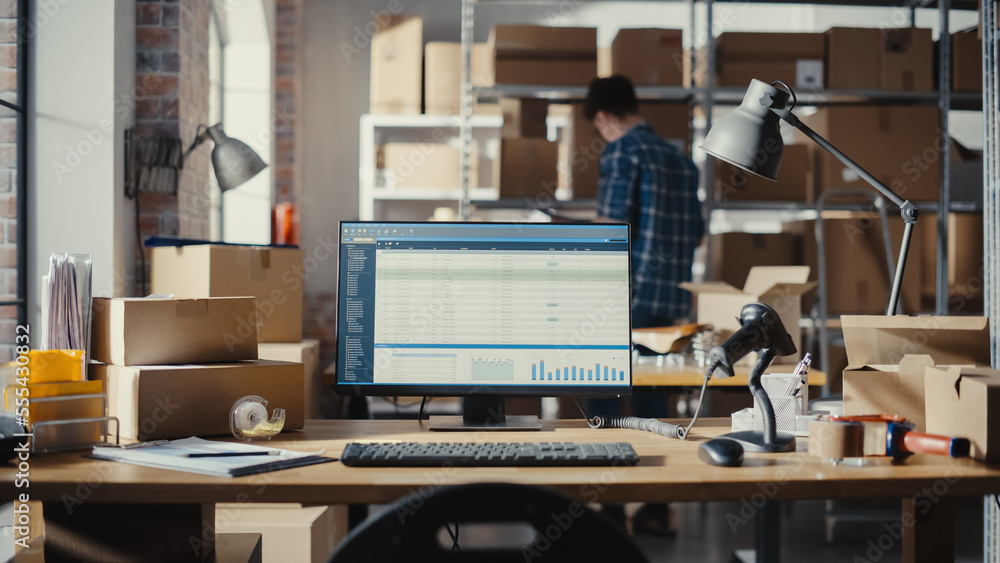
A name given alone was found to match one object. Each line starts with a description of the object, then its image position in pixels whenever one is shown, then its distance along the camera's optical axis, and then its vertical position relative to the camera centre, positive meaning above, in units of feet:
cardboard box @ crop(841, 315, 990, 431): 4.63 -0.42
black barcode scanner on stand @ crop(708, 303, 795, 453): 4.23 -0.44
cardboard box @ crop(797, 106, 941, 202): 11.57 +1.90
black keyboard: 3.96 -0.95
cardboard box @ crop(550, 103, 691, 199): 11.73 +1.95
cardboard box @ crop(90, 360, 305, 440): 4.40 -0.74
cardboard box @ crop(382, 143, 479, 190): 14.49 +1.84
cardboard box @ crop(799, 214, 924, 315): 11.48 +0.13
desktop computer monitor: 4.88 -0.29
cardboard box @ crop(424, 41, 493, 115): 14.82 +3.57
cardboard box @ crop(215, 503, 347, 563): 6.07 -2.01
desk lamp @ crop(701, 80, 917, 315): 4.74 +0.83
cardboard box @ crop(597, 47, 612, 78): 13.25 +3.50
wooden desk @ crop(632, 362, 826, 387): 7.50 -1.04
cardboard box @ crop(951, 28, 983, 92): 11.66 +3.12
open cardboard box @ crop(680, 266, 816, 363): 7.70 -0.27
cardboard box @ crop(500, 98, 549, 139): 12.12 +2.33
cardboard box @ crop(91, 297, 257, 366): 4.59 -0.40
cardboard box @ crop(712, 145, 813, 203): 11.66 +1.29
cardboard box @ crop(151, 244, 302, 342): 6.77 -0.11
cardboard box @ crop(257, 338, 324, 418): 6.92 -0.86
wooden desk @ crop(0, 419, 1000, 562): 3.54 -1.00
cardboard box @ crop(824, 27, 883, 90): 11.75 +3.14
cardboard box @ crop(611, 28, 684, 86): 11.66 +3.11
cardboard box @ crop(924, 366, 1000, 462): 3.94 -0.70
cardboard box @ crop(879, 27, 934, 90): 11.75 +3.16
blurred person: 9.84 +0.82
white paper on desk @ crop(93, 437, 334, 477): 3.74 -0.96
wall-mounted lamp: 7.65 +1.03
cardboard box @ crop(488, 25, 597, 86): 11.59 +3.12
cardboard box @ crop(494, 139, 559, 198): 11.76 +1.48
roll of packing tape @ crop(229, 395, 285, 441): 4.56 -0.90
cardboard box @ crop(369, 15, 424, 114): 14.84 +3.73
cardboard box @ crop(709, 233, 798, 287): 11.53 +0.24
